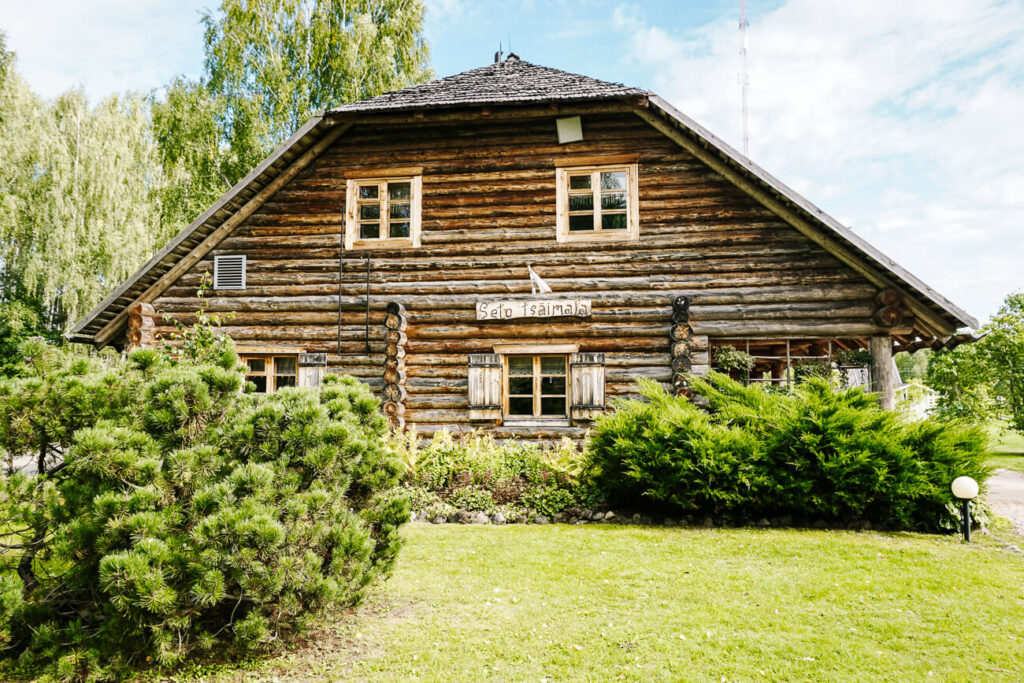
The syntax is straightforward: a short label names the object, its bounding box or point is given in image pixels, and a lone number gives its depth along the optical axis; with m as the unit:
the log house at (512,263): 11.34
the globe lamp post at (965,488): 7.10
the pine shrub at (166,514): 3.65
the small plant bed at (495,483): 8.77
